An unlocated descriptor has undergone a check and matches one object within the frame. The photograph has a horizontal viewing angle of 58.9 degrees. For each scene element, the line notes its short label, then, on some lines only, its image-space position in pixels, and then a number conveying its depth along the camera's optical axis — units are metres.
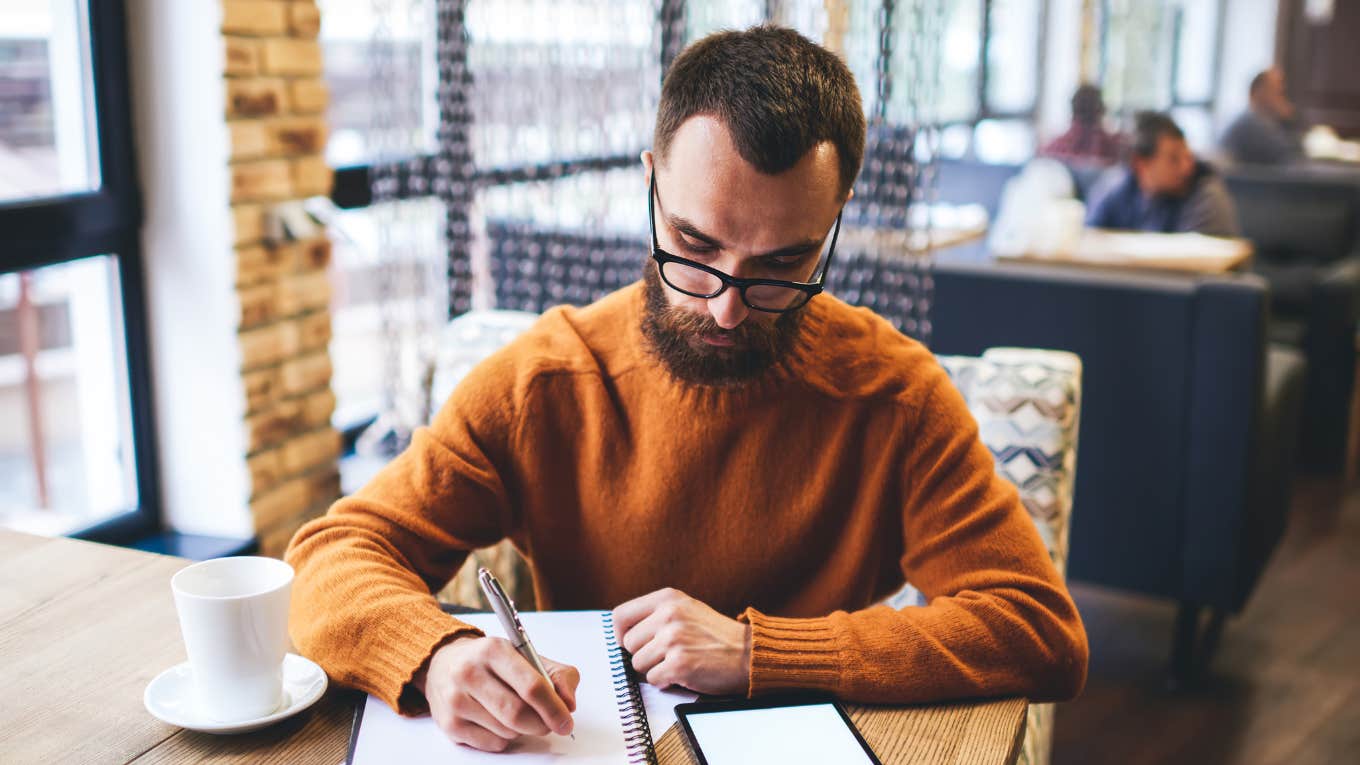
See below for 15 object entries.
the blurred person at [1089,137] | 5.99
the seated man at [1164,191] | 4.27
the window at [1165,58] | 8.73
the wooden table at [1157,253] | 3.30
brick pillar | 2.36
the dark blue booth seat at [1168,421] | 2.69
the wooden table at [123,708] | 0.96
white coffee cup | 0.93
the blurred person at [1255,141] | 6.60
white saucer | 0.96
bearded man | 1.06
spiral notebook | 0.94
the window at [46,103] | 2.20
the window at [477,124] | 2.79
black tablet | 0.95
